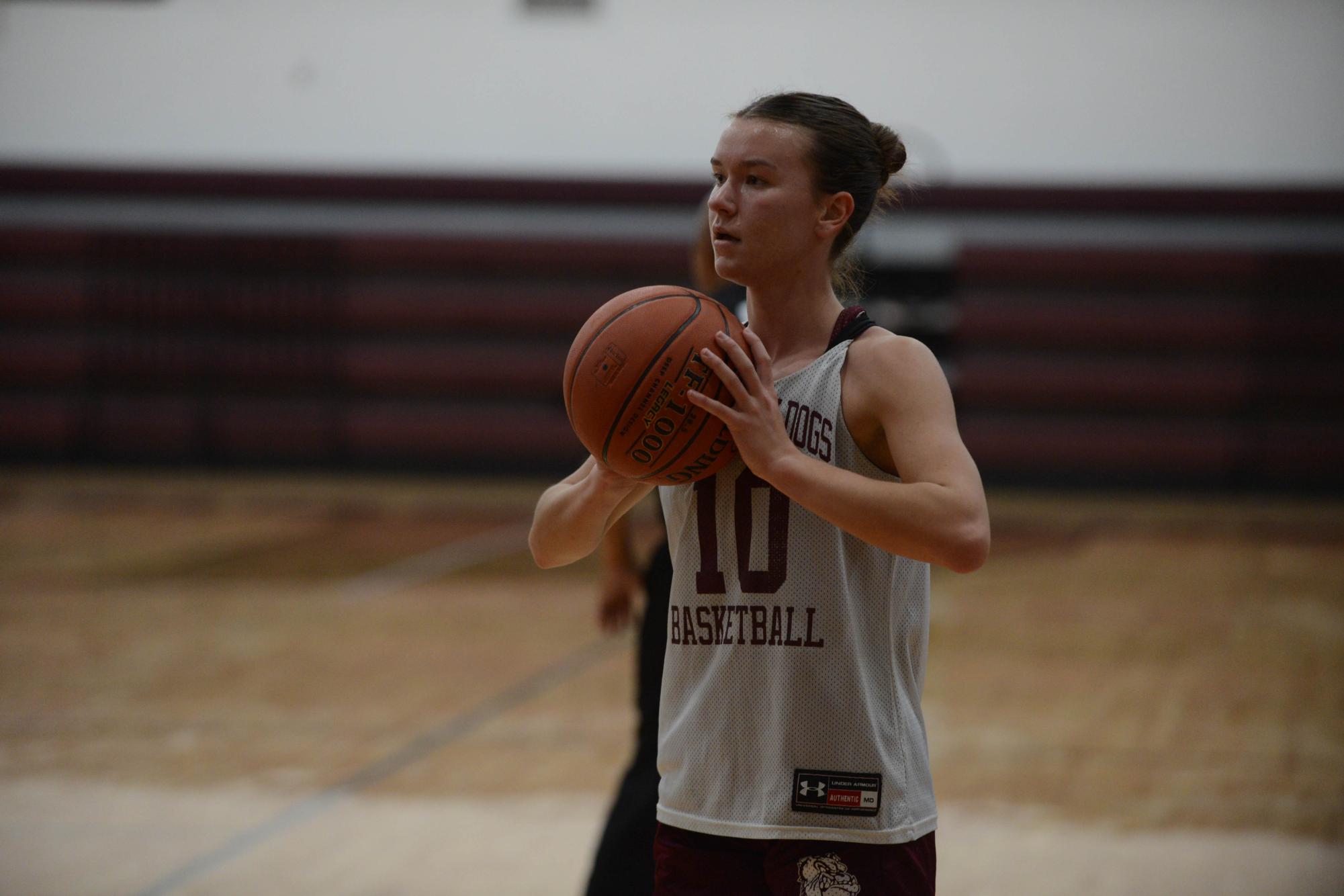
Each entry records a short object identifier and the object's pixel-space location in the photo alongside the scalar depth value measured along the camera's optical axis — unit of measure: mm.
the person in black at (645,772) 6308
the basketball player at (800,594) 5393
